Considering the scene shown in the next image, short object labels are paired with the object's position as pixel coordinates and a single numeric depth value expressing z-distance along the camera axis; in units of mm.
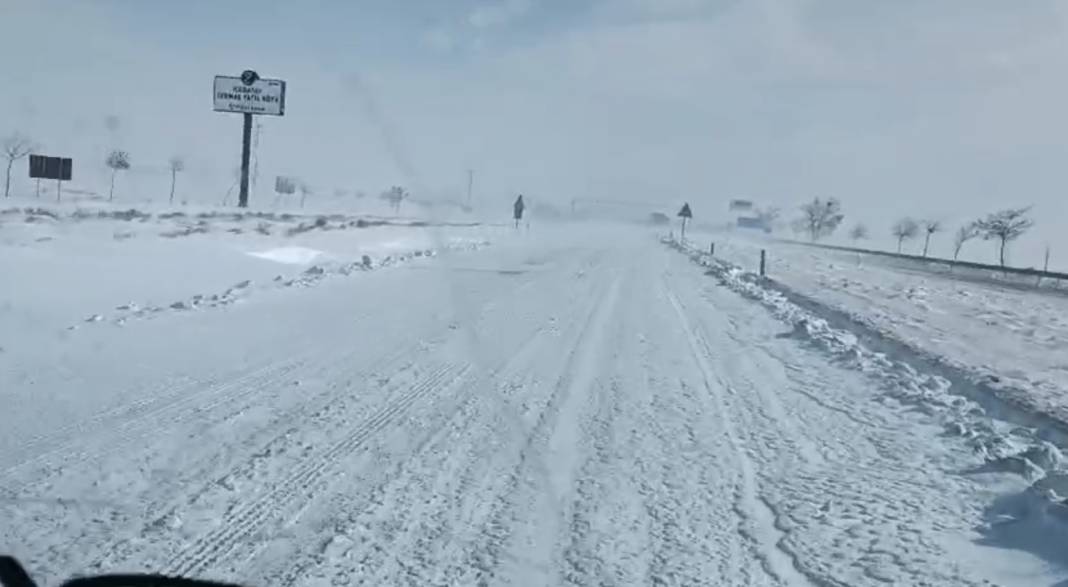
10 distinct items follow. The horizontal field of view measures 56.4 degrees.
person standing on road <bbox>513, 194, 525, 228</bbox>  47625
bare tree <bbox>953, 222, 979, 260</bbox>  94106
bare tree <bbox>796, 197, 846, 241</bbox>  143375
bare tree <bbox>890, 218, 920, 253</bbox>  125250
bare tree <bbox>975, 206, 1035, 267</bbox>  84938
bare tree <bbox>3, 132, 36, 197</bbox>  82562
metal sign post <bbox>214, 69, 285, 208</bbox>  71375
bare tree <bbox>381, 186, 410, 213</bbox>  76219
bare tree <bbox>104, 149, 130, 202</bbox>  82250
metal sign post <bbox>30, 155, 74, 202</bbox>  57344
